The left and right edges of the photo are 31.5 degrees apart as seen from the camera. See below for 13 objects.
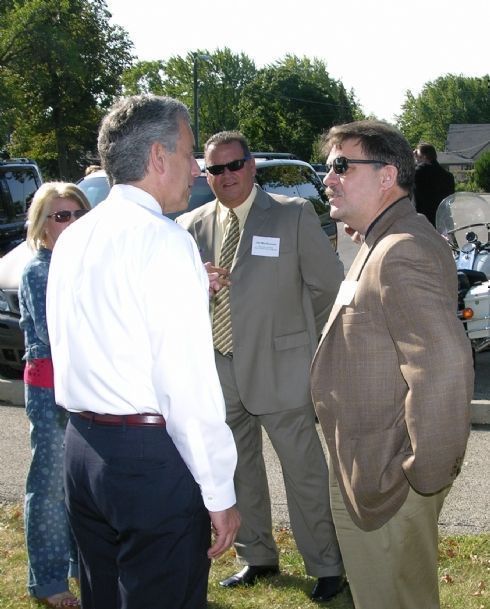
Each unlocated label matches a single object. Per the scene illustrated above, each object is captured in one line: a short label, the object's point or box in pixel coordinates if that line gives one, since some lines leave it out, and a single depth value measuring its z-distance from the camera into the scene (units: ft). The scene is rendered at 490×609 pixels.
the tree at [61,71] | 103.76
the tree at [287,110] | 280.51
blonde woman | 13.50
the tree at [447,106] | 441.68
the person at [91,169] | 34.56
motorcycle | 25.04
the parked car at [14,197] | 46.98
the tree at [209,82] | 333.01
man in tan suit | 13.98
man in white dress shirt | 7.97
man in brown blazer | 8.07
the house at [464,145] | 362.18
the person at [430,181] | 37.63
